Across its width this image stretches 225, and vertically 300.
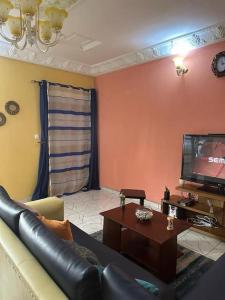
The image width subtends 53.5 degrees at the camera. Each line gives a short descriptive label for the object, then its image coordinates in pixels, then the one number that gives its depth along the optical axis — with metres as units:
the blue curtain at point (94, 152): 4.59
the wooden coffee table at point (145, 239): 1.91
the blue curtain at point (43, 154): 3.84
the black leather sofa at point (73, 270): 0.88
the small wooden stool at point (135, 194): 2.99
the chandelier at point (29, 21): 1.70
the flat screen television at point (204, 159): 2.71
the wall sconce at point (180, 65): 3.14
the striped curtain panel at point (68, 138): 4.04
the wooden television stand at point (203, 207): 2.62
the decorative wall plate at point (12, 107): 3.52
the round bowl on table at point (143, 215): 2.18
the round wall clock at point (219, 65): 2.76
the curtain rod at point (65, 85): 3.78
